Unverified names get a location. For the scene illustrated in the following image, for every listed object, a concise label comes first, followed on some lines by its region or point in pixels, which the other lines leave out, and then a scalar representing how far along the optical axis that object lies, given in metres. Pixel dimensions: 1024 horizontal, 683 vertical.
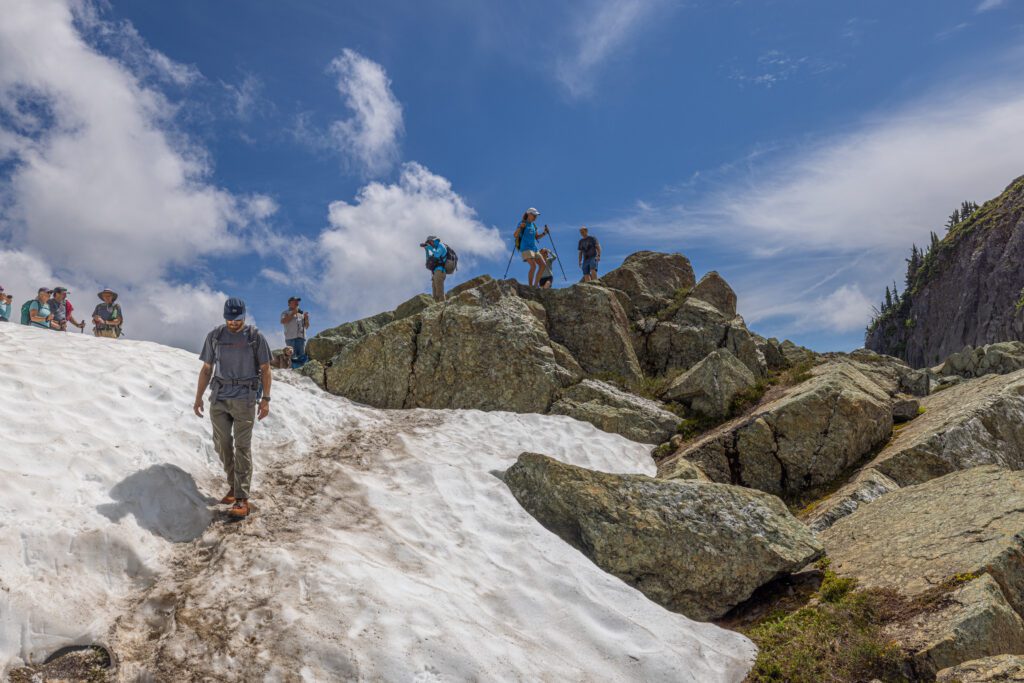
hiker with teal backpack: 16.42
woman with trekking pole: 20.55
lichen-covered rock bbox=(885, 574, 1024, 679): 5.73
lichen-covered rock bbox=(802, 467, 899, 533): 9.92
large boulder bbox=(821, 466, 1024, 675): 5.84
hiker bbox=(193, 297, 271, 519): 8.15
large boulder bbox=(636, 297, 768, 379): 19.73
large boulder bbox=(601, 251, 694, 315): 22.89
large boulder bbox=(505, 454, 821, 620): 7.97
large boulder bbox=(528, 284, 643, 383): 18.81
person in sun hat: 16.19
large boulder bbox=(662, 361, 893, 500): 12.00
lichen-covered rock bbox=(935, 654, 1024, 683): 4.87
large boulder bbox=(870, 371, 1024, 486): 10.91
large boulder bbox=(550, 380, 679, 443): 15.05
